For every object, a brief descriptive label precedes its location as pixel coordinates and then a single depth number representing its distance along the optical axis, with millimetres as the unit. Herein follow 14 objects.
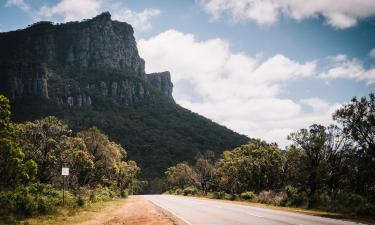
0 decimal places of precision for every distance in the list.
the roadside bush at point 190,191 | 64994
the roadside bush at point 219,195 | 46962
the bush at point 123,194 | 54109
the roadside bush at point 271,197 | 31803
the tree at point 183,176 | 79712
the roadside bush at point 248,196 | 39641
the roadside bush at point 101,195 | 31995
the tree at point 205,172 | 71250
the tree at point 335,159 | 35691
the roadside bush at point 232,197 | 42069
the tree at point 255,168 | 47562
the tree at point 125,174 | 57094
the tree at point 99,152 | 44312
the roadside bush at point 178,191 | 72162
